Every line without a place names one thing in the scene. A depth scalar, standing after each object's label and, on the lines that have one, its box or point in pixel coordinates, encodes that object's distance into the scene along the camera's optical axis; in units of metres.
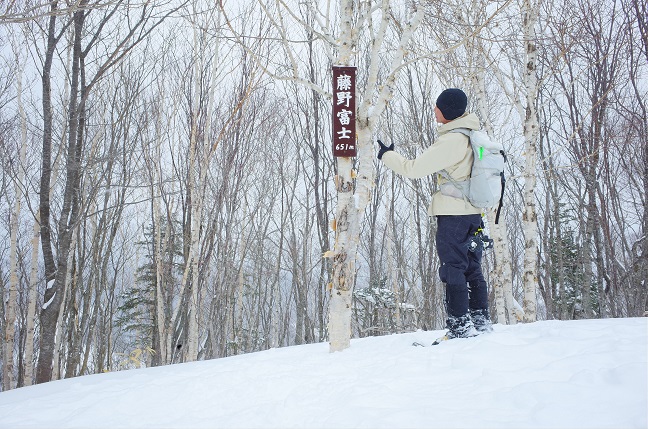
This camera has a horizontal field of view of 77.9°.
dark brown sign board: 3.12
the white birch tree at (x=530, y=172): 5.19
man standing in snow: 2.53
